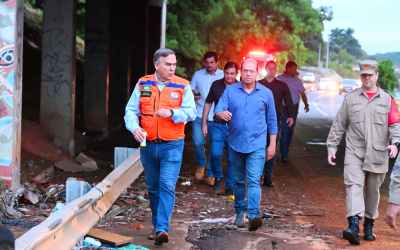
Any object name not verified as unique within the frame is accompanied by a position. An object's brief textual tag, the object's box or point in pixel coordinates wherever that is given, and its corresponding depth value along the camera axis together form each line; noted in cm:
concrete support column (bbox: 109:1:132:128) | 2469
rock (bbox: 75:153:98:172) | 1326
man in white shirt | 1097
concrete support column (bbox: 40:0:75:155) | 1484
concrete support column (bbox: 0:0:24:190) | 964
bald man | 818
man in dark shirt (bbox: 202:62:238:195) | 1025
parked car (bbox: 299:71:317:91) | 6738
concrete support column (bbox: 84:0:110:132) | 2086
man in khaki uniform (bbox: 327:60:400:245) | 772
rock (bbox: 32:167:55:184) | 1123
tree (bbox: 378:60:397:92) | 4734
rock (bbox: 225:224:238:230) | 833
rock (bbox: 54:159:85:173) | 1297
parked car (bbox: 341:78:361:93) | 5806
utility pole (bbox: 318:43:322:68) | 10288
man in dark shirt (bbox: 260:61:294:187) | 1141
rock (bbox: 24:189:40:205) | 911
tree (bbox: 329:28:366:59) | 16690
